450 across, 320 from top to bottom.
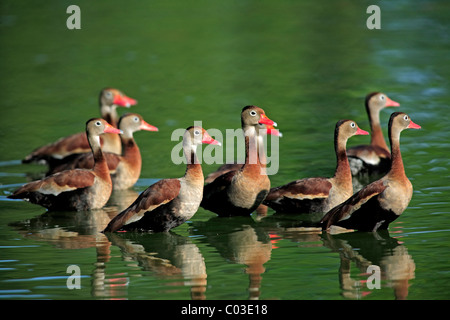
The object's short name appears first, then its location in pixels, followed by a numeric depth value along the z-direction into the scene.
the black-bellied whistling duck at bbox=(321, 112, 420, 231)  9.64
